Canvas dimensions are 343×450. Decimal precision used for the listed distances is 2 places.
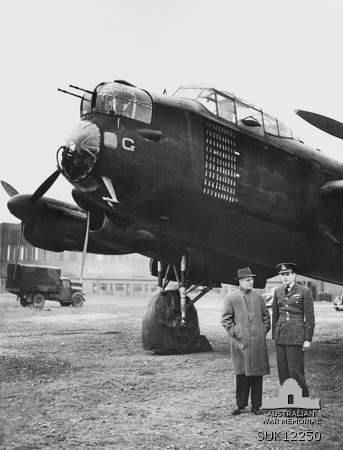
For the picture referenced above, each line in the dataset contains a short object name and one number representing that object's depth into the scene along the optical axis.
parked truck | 33.81
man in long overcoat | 6.25
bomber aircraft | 8.00
